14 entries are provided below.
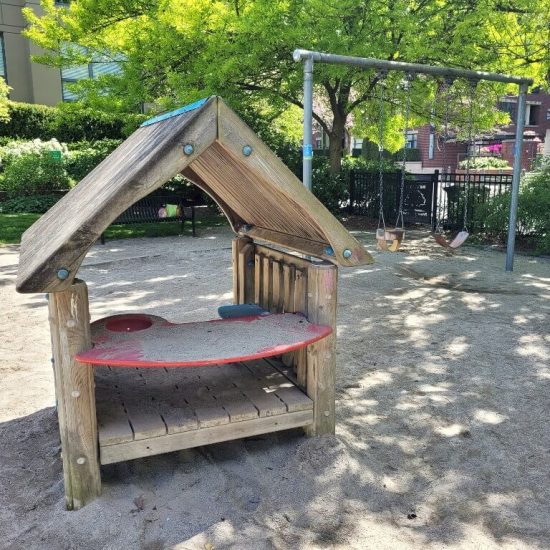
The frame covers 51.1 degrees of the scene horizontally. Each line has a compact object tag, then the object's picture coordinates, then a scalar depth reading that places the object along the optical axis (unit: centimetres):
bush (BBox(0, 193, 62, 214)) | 1423
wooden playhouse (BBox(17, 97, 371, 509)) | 257
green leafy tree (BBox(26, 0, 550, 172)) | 1055
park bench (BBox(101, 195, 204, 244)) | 1148
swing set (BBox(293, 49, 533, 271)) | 693
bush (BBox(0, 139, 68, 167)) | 1530
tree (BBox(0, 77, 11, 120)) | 1670
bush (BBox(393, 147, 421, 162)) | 4056
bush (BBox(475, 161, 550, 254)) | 988
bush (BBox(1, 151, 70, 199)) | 1441
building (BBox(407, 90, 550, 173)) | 3798
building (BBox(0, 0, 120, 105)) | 2184
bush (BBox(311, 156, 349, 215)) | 1448
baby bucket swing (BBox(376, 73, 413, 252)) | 755
